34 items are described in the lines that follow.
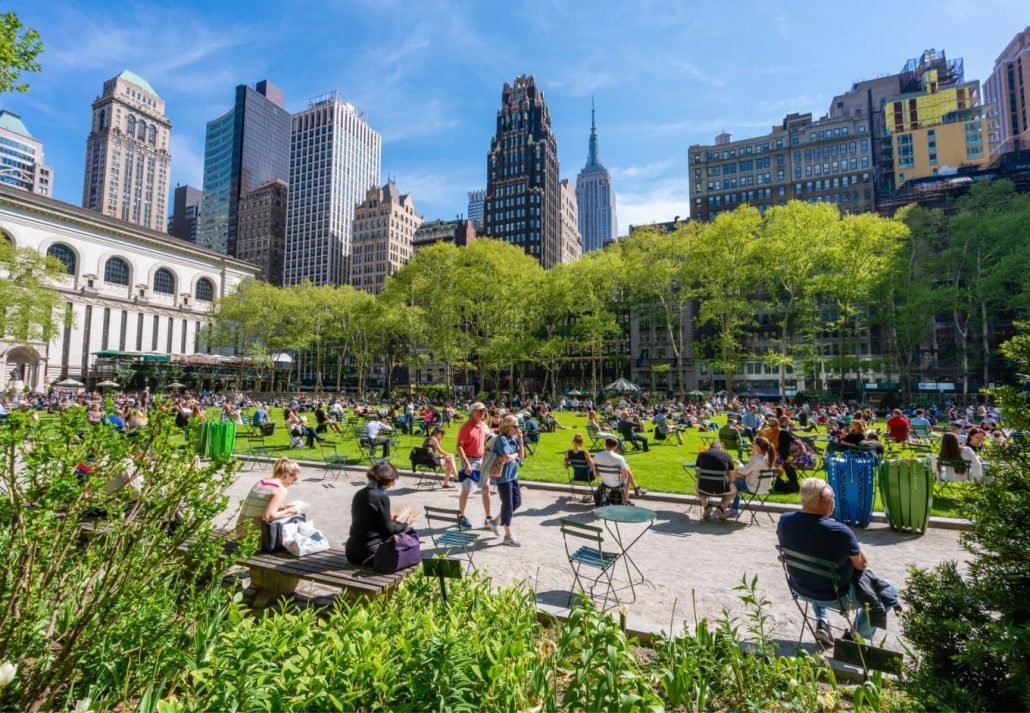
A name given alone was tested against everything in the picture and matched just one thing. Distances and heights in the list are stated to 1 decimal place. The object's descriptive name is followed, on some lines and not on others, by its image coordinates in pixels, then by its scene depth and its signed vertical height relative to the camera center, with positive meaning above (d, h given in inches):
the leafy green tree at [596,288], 1813.5 +396.1
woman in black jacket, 191.5 -53.0
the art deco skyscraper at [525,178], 4404.5 +1986.9
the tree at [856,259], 1530.5 +429.1
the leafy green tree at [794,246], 1536.7 +462.8
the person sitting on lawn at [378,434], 561.0 -53.1
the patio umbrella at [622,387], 1604.3 +19.8
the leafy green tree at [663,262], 1714.3 +470.1
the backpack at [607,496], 352.5 -74.2
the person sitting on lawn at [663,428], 808.3 -58.2
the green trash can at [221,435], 568.4 -51.9
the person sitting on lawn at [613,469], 338.6 -52.1
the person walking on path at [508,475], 293.3 -50.2
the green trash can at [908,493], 303.9 -60.8
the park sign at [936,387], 2055.0 +36.7
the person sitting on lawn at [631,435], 697.6 -59.8
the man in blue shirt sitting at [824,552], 172.9 -56.5
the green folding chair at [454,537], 225.8 -68.1
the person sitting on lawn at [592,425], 703.9 -45.8
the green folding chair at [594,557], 195.9 -67.5
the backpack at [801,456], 450.0 -56.4
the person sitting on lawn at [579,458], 394.6 -53.2
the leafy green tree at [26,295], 1382.9 +278.0
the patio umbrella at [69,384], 1998.0 +20.7
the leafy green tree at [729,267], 1589.6 +413.2
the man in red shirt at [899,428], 588.4 -39.6
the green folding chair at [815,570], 167.5 -61.0
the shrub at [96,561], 107.4 -42.7
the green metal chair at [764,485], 332.2 -62.2
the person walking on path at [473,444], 346.0 -38.8
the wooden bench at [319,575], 171.6 -67.2
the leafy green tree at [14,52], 430.3 +304.6
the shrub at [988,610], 89.7 -42.3
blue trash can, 320.2 -60.0
